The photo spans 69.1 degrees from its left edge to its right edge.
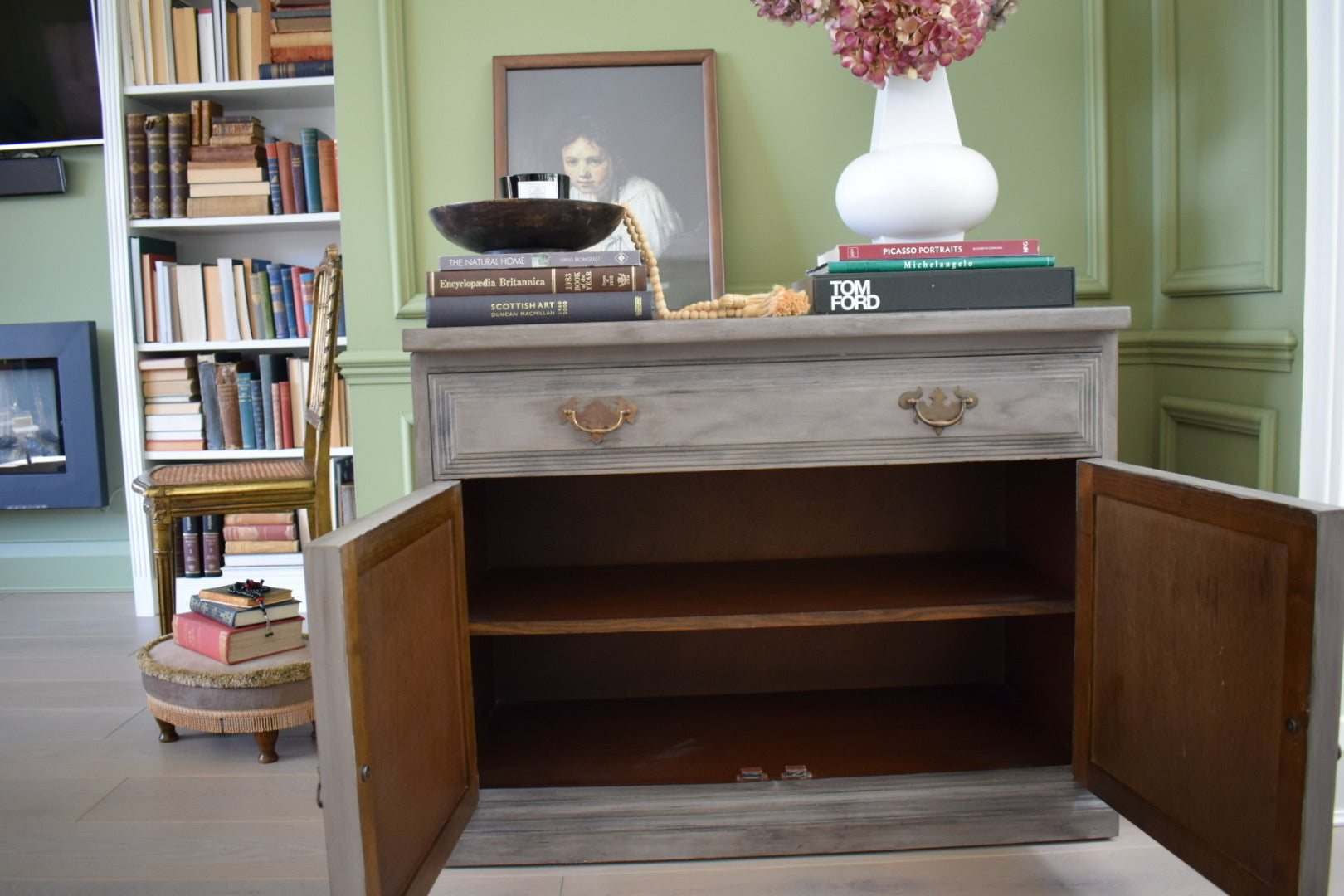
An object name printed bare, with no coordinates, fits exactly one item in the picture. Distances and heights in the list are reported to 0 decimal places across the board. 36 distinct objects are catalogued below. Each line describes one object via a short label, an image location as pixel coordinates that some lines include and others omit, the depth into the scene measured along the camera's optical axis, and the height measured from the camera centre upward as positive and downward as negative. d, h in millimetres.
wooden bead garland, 1235 +70
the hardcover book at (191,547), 3000 -534
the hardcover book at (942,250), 1238 +130
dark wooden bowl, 1208 +176
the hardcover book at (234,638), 1804 -502
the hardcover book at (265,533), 3006 -499
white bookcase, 2852 +437
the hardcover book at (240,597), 1853 -435
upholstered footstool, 1752 -585
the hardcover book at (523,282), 1185 +99
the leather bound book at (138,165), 2873 +615
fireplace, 3094 -167
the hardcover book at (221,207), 2883 +485
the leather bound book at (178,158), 2871 +630
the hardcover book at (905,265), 1224 +111
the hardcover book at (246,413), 2930 -127
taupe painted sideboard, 873 -328
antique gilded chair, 2082 -240
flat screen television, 3096 +944
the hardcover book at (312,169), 2861 +587
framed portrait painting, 1633 +374
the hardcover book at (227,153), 2871 +639
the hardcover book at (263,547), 3008 -541
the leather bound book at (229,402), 2930 -93
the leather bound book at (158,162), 2871 +622
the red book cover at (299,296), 2939 +220
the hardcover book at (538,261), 1187 +125
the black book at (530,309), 1181 +65
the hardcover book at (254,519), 3000 -454
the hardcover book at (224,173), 2871 +583
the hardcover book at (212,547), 3010 -538
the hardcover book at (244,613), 1816 -457
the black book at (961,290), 1211 +77
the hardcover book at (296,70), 2832 +868
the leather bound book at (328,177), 2857 +564
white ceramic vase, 1319 +239
